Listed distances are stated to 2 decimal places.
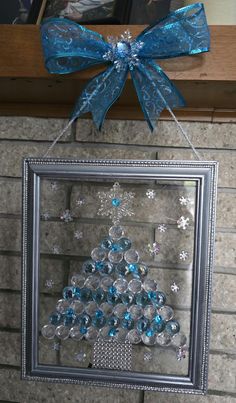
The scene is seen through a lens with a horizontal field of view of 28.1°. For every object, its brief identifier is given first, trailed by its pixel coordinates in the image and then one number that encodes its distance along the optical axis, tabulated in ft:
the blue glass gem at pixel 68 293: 2.27
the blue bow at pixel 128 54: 2.10
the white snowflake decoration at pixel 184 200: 2.18
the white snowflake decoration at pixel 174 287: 2.24
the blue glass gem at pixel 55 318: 2.30
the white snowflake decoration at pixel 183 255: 2.22
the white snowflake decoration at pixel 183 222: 2.19
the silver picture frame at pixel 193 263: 2.13
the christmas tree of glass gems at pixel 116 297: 2.21
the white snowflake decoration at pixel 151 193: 2.22
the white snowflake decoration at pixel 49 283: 2.33
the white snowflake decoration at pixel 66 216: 2.31
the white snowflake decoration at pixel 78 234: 2.30
